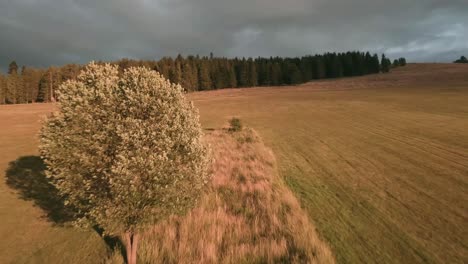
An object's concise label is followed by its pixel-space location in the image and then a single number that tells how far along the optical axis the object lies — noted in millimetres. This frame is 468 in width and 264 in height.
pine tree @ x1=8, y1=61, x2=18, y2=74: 165125
